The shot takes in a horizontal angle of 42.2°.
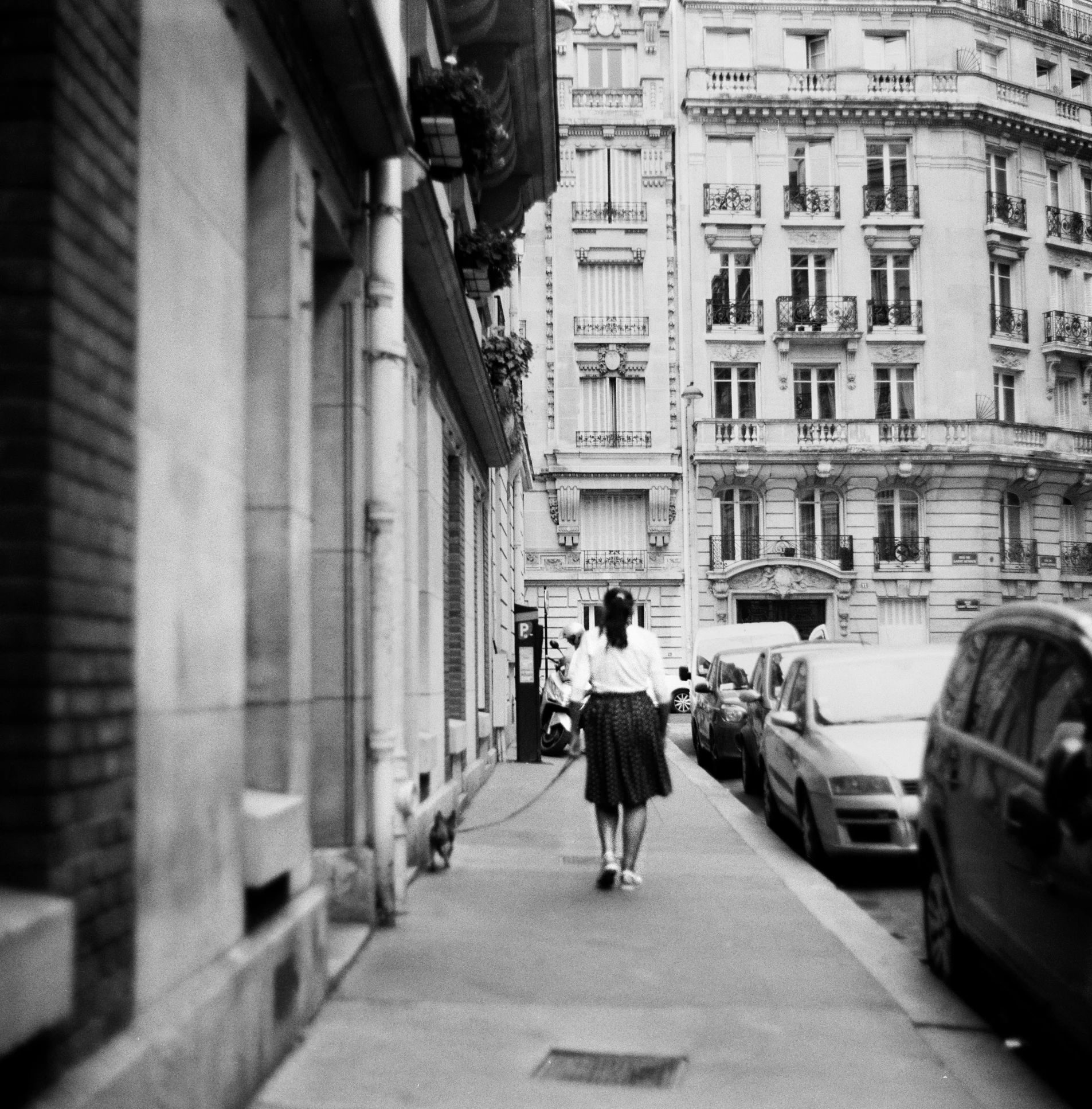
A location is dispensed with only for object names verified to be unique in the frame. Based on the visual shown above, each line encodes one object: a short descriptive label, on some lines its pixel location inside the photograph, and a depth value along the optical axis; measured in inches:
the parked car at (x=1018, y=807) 175.0
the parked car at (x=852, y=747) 383.2
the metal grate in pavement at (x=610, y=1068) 199.0
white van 1187.9
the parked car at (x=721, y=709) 751.1
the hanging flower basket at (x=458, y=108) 427.8
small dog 374.6
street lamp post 1699.1
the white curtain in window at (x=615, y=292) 1779.0
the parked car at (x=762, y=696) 597.6
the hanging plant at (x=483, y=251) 546.9
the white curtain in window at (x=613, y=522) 1742.1
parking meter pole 772.0
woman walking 354.3
